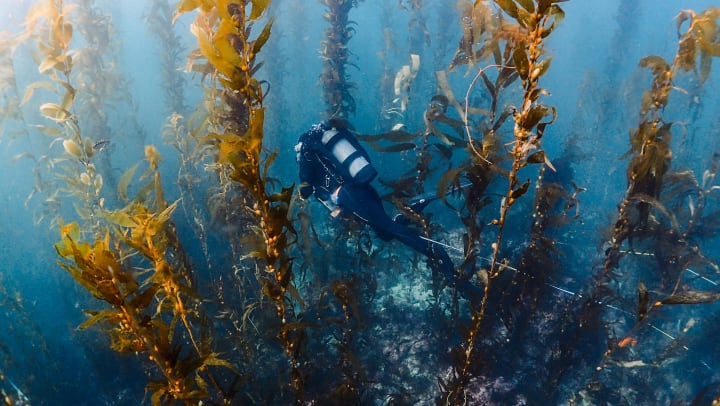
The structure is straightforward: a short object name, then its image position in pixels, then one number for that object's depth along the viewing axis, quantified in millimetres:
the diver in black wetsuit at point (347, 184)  4586
